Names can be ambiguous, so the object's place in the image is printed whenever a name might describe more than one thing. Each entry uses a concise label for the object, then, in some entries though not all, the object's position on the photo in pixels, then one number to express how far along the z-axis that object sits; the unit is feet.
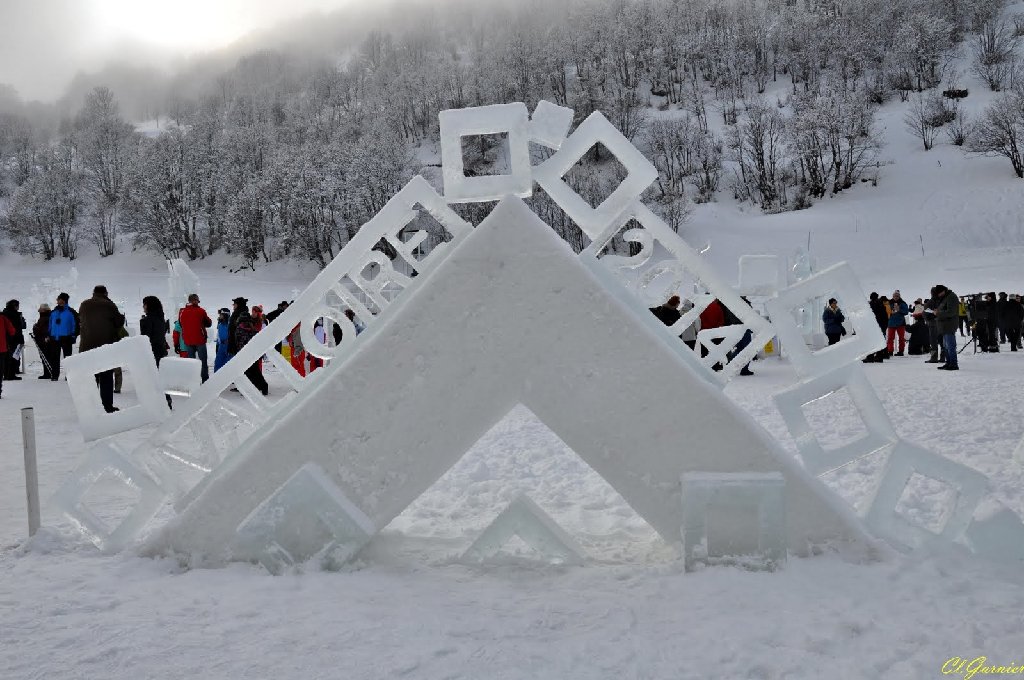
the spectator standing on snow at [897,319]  51.31
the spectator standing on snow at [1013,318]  50.14
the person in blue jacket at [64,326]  38.58
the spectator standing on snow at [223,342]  38.52
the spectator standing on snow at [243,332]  37.19
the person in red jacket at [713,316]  39.24
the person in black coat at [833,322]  47.85
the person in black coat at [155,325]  37.78
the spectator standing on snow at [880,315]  48.60
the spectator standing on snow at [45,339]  44.65
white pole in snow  13.38
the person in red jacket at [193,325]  36.91
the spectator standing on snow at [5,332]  37.99
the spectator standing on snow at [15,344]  44.47
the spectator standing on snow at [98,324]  30.71
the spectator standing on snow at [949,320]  39.09
